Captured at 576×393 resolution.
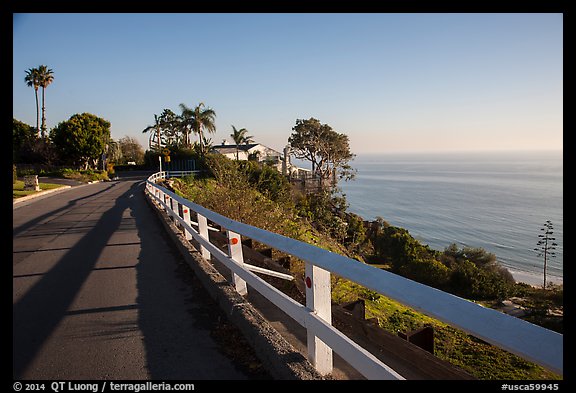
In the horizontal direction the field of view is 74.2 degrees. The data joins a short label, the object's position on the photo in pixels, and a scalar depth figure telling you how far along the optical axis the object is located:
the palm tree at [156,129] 77.99
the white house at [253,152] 67.94
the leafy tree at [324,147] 55.00
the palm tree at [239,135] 67.99
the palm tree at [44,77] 65.25
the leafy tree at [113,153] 65.44
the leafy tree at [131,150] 87.03
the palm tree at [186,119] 65.44
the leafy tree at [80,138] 51.62
